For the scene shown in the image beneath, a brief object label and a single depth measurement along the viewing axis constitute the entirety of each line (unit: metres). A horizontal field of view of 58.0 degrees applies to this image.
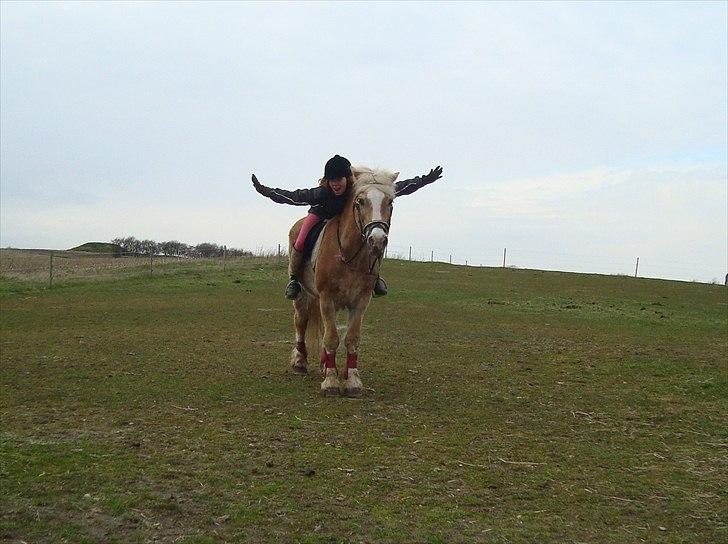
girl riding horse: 6.86
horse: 6.43
